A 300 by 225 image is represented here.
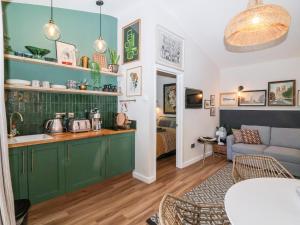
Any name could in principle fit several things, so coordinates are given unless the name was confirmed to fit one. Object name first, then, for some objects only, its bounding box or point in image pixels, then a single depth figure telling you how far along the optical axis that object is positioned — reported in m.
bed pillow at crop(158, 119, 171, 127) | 5.27
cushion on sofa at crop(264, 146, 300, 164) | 3.15
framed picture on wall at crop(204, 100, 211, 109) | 4.42
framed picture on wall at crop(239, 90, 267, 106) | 4.32
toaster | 2.70
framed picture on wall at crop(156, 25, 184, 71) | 3.03
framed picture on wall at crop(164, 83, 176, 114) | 5.59
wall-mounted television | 3.73
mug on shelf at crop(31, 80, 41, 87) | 2.36
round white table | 0.90
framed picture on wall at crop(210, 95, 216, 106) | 4.68
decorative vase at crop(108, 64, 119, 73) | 3.24
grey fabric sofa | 3.20
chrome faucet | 2.21
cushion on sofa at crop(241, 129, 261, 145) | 3.96
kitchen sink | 2.00
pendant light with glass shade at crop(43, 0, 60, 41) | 2.34
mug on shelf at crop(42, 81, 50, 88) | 2.45
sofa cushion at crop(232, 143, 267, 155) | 3.54
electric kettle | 2.58
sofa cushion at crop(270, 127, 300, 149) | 3.63
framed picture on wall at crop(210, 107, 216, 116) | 4.69
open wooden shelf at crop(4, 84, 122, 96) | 2.20
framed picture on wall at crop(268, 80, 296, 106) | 3.92
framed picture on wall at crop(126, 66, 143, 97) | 3.05
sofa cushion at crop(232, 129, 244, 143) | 4.08
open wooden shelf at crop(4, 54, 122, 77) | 2.14
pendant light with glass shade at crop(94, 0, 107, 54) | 2.94
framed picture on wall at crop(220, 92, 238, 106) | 4.77
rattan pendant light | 1.39
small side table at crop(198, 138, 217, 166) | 3.91
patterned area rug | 2.42
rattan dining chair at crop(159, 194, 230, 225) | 1.02
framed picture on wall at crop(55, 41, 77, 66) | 2.70
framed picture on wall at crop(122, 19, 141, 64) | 3.04
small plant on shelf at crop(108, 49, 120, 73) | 3.24
